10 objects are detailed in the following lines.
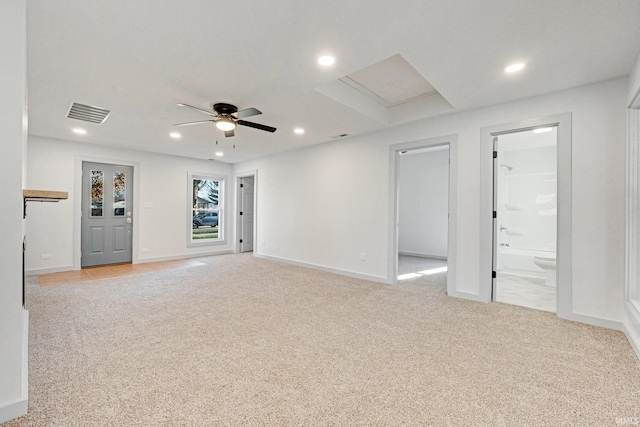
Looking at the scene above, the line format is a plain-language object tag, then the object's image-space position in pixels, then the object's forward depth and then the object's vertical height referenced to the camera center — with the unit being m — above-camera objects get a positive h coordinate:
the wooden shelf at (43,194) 1.90 +0.12
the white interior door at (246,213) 8.01 +0.02
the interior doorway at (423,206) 7.23 +0.24
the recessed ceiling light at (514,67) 2.64 +1.39
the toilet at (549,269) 4.46 -0.82
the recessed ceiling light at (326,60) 2.53 +1.38
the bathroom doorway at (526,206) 5.36 +0.21
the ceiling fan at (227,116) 3.54 +1.20
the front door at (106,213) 5.72 -0.02
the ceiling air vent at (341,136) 5.02 +1.41
